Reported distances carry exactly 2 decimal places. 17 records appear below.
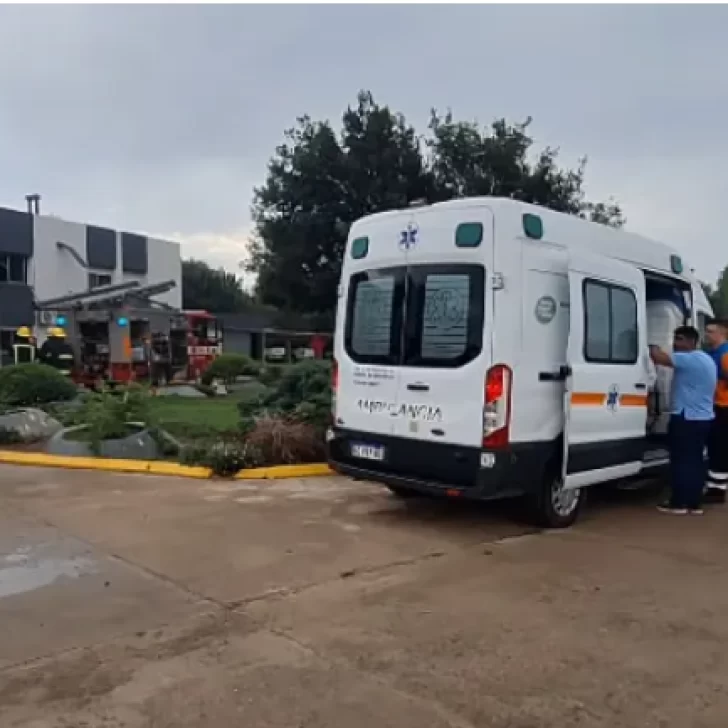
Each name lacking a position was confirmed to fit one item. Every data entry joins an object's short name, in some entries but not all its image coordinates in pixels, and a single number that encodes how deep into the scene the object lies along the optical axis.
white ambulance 6.52
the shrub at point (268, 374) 16.27
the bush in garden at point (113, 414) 10.55
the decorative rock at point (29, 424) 11.88
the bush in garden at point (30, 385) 13.69
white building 31.78
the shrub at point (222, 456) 9.45
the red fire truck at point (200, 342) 21.77
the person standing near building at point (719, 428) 8.39
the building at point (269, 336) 37.31
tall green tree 23.75
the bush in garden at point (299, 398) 10.53
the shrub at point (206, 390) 18.81
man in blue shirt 7.86
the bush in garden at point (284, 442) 9.91
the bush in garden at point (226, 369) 21.52
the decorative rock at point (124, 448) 10.41
